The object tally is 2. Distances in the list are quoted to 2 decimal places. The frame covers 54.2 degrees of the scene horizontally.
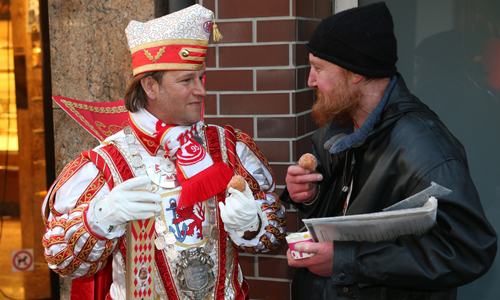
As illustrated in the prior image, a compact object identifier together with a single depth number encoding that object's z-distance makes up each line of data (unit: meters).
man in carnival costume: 1.89
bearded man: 1.59
